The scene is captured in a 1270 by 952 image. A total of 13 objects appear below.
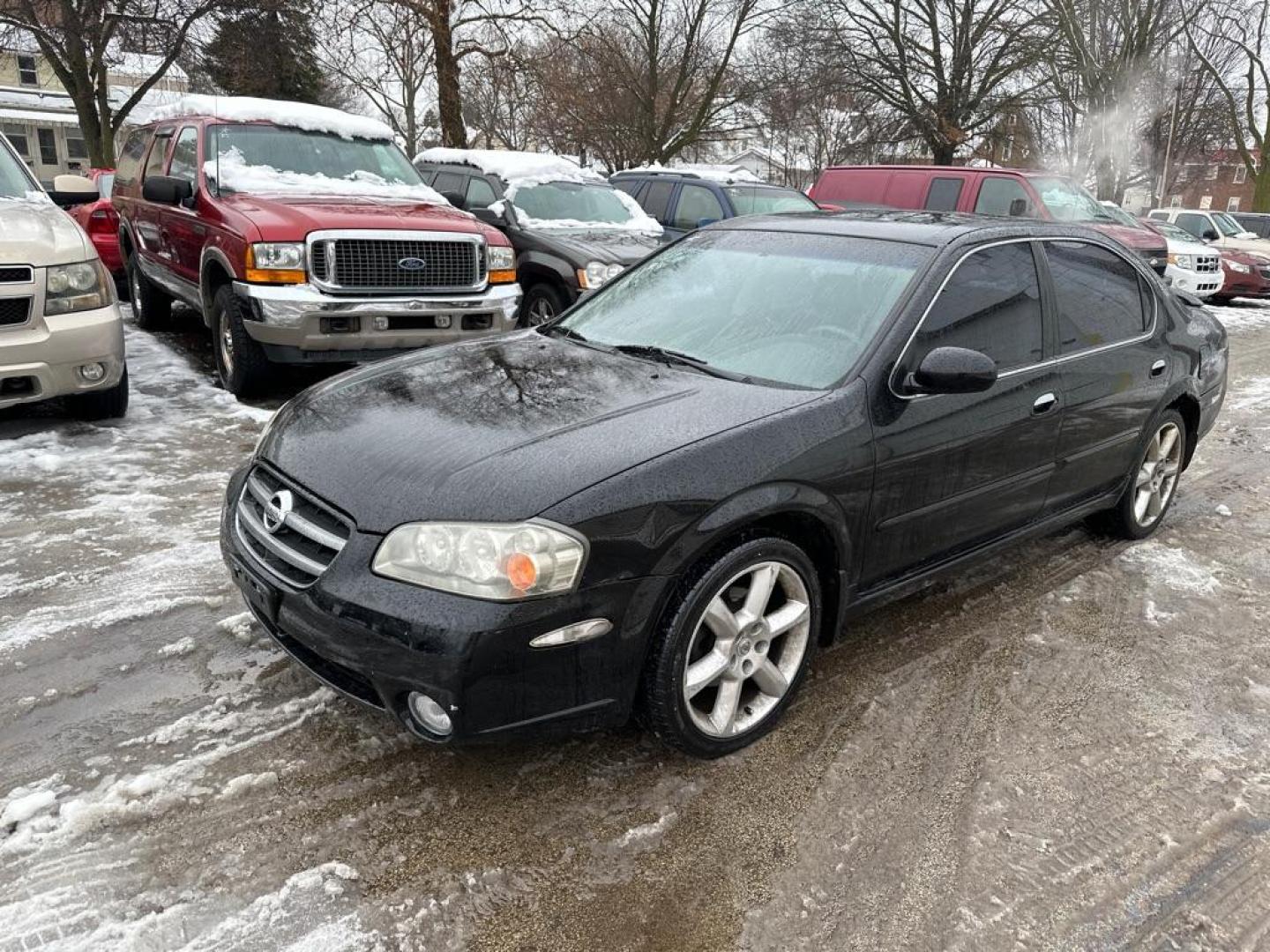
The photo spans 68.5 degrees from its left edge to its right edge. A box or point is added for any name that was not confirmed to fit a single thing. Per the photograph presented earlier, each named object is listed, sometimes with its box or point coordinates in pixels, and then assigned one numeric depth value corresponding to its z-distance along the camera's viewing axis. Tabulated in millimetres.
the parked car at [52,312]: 4922
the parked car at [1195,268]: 14297
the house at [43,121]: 40094
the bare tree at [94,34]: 19906
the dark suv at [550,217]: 8203
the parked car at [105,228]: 9961
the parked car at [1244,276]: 15641
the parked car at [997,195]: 11414
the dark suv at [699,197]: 11242
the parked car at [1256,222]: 21016
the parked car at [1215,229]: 18328
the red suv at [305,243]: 6023
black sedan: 2389
